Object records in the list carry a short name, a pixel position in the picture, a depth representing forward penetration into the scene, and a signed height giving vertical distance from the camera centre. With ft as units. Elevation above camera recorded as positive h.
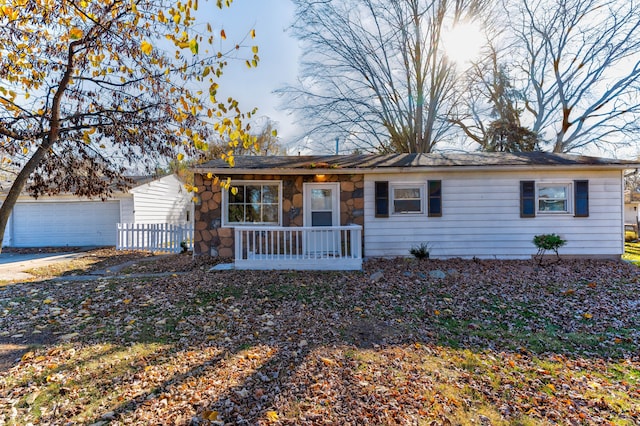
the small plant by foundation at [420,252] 28.93 -3.80
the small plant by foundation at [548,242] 26.06 -2.57
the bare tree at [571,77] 54.75 +26.53
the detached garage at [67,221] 45.06 -1.18
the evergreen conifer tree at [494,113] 59.62 +21.35
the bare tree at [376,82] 53.31 +24.60
